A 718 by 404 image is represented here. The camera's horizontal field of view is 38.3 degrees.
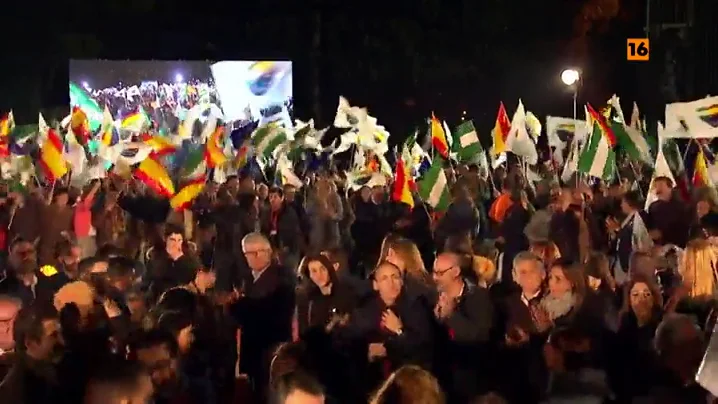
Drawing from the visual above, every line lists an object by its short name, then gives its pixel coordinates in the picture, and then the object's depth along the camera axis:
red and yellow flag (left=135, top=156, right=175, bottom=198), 10.06
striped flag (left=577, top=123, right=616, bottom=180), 9.85
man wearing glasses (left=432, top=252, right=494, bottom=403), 4.89
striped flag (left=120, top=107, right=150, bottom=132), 17.94
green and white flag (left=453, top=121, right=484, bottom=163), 12.60
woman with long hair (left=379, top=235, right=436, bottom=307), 5.71
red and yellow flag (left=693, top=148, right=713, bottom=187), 10.07
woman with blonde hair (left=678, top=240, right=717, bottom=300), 5.51
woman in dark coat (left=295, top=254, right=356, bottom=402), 5.03
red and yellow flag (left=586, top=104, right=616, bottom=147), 9.98
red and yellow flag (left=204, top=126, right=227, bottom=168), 12.33
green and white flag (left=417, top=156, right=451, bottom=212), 10.44
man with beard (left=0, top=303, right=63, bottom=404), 4.11
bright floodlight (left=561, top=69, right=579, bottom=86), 18.00
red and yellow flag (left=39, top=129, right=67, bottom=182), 11.57
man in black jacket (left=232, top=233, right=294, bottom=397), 5.91
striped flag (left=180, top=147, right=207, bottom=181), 10.65
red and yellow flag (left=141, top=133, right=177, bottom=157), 11.52
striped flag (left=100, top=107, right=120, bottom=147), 15.04
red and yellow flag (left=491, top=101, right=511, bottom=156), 12.62
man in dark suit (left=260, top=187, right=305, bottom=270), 10.52
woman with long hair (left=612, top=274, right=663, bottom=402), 4.55
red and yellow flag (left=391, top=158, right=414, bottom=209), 10.99
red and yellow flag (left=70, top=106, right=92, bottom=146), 13.08
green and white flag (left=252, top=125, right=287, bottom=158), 14.49
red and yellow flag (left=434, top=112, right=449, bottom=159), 14.01
